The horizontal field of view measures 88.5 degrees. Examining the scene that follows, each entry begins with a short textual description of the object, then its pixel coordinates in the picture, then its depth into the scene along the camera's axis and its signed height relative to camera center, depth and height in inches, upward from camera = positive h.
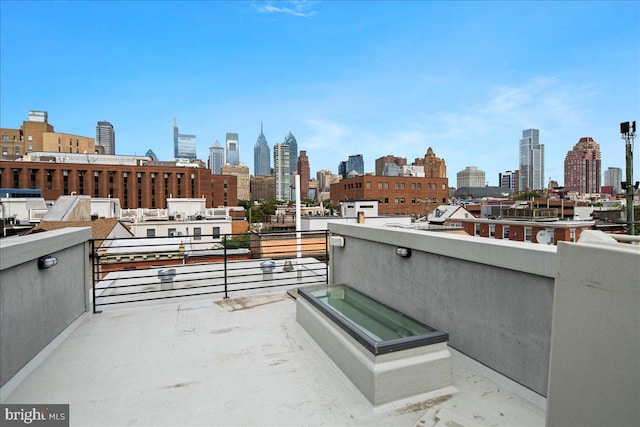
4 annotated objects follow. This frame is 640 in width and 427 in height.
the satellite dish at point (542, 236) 499.1 -54.4
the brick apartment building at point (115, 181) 2321.6 +172.3
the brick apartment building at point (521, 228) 981.2 -92.3
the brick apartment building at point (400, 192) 2829.7 +87.9
